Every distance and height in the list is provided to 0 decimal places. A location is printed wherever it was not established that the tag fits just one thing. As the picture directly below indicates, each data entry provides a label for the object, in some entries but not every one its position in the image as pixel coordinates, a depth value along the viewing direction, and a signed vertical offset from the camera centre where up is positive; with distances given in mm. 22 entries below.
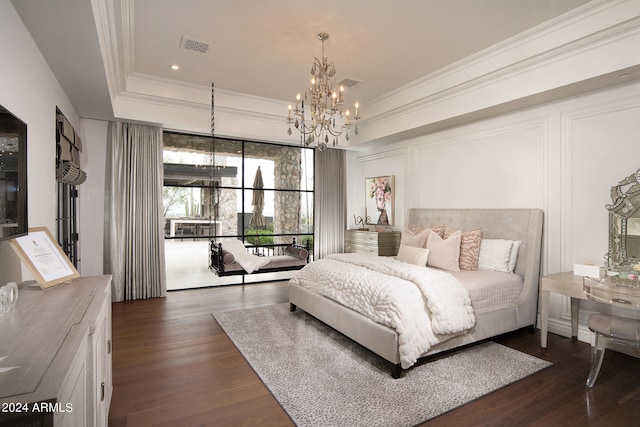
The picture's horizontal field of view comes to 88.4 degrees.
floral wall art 5891 +212
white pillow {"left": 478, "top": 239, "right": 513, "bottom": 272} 3643 -489
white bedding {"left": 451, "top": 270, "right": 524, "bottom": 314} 3066 -745
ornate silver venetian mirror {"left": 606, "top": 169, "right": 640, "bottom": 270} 2932 -114
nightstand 5652 -542
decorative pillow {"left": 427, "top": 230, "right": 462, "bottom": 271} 3728 -473
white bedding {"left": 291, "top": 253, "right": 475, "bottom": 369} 2557 -764
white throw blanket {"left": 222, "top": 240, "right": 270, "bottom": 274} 4277 -638
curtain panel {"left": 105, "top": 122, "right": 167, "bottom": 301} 4664 -52
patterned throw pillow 3758 -449
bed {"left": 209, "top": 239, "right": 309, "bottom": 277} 4273 -673
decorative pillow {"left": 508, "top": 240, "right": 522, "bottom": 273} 3658 -488
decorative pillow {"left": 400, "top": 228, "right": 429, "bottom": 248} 4180 -361
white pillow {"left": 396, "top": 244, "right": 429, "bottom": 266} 3812 -525
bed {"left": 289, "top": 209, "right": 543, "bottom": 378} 2711 -854
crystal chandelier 3250 +1131
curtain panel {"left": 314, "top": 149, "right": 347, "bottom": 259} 6359 +193
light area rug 2129 -1294
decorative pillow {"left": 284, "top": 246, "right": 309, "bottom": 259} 4785 -611
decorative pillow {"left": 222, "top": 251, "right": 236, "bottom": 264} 4266 -611
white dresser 820 -463
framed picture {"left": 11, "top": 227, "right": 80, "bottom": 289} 1807 -277
